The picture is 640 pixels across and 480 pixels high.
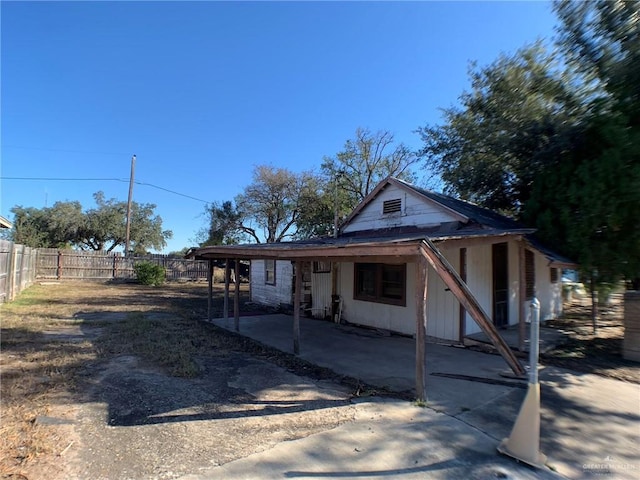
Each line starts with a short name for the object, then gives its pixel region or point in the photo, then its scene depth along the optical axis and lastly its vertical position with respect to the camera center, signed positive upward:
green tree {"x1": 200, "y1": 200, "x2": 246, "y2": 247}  26.92 +2.88
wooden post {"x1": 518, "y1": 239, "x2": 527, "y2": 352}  6.83 -0.51
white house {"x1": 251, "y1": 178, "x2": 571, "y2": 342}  7.86 -0.15
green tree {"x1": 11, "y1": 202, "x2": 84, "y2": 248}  33.19 +3.55
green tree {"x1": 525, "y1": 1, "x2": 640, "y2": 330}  6.80 +2.24
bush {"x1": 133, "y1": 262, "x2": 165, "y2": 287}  22.47 -0.72
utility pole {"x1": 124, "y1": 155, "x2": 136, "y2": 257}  25.58 +5.66
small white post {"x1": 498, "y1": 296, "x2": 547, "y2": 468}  3.10 -1.31
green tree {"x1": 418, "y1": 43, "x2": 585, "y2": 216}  8.95 +3.93
